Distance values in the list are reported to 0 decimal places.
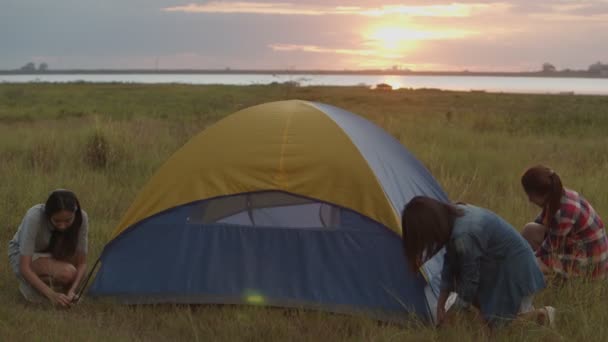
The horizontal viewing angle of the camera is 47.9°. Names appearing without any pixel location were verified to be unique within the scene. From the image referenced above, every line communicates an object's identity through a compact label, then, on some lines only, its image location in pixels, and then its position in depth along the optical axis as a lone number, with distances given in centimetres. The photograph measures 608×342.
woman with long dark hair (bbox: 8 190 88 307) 497
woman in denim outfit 396
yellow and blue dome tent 484
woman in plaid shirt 482
